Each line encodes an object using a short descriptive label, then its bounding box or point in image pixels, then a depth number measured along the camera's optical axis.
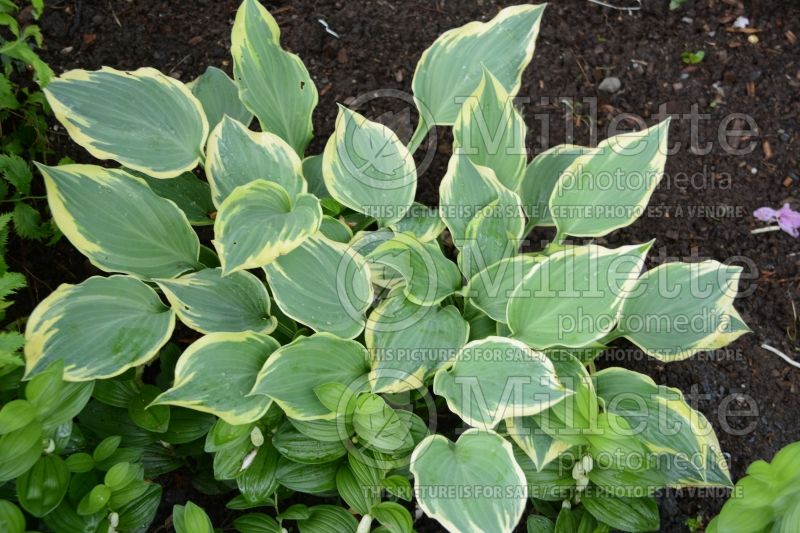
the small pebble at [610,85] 2.16
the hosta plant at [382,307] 1.37
